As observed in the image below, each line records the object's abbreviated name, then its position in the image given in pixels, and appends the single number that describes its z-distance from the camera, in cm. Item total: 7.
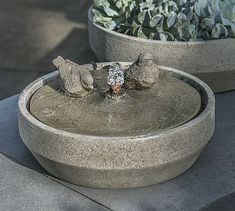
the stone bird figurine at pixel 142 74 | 340
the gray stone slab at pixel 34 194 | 296
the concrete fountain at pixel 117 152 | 285
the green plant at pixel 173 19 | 405
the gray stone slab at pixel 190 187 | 292
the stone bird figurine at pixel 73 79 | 332
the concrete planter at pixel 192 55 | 396
